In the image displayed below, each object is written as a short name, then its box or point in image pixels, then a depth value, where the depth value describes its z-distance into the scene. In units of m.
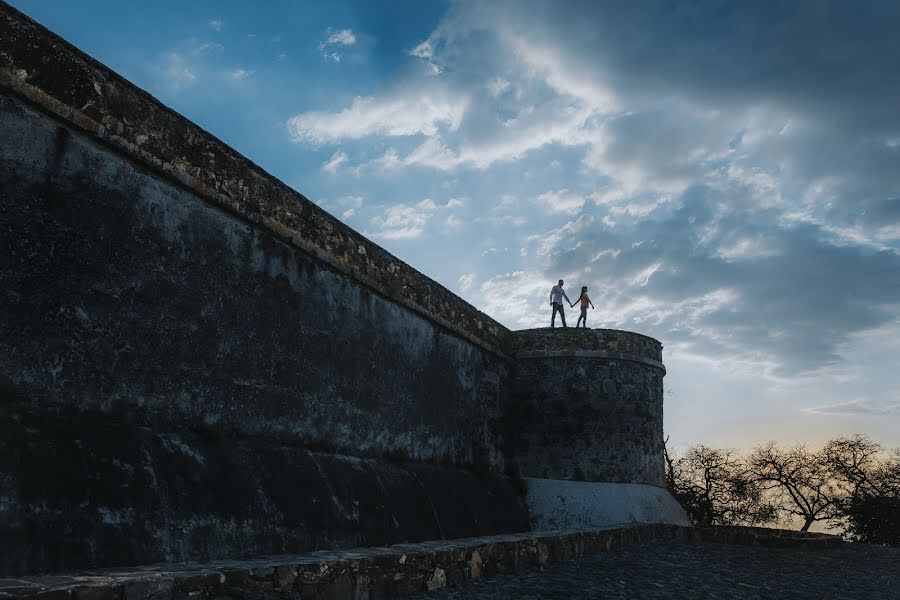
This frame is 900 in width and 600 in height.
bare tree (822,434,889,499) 21.66
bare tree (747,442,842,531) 21.80
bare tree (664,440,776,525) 22.12
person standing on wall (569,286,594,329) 14.20
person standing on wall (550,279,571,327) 14.02
